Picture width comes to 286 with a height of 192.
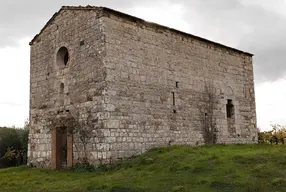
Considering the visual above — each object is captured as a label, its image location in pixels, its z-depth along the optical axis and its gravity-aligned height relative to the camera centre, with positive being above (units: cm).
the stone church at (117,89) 1354 +207
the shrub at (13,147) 2506 -18
